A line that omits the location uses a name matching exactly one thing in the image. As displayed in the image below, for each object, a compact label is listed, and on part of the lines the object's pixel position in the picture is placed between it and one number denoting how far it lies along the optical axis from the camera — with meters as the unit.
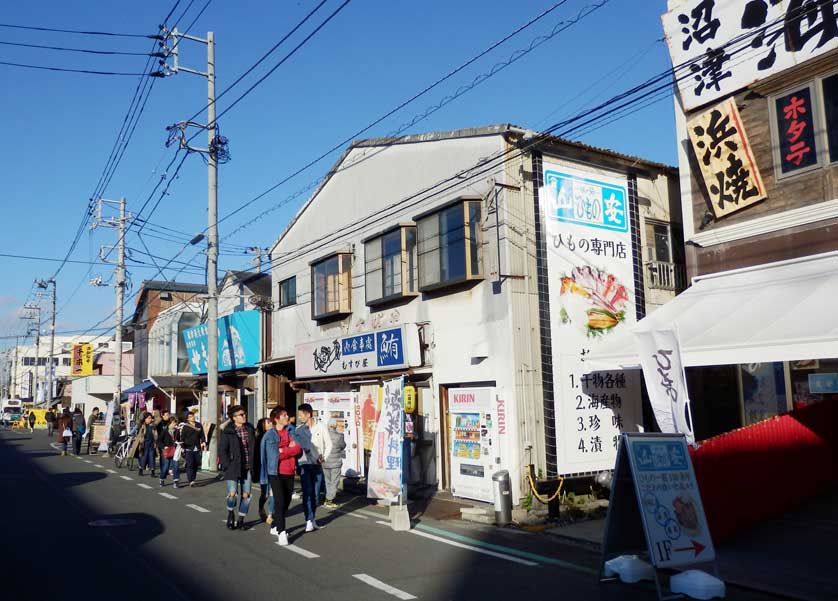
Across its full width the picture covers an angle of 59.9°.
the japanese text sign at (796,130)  11.12
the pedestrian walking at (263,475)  11.00
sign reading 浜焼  11.91
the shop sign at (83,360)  44.38
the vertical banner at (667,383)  9.09
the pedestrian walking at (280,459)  10.33
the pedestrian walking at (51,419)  44.08
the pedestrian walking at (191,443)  17.23
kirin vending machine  13.18
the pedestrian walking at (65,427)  27.55
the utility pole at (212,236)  20.52
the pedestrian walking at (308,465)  11.15
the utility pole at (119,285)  30.90
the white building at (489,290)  13.12
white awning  9.35
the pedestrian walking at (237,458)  11.13
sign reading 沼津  10.91
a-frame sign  7.21
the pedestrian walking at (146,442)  19.80
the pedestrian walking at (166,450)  17.77
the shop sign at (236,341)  23.28
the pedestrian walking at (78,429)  28.10
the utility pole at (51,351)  56.66
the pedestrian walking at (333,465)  13.80
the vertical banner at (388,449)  12.18
